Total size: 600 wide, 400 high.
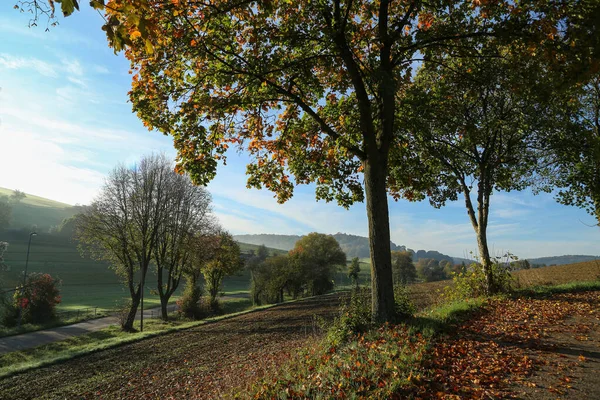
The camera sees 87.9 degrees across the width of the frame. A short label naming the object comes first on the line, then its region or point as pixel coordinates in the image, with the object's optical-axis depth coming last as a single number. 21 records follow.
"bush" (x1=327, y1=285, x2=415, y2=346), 8.24
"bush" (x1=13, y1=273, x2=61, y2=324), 30.31
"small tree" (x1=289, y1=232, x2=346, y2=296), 57.00
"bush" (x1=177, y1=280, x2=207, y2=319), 33.06
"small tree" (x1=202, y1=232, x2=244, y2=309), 37.83
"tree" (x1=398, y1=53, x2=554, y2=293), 12.97
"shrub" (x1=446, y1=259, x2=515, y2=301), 14.38
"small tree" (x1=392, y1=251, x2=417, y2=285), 93.32
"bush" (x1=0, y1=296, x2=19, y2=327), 29.90
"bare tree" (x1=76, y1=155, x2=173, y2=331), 25.61
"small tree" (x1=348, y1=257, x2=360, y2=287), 64.53
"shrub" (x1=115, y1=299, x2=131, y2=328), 27.08
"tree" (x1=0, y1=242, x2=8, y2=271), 36.98
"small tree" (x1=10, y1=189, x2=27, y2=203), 143.05
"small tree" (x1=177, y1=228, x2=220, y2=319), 32.44
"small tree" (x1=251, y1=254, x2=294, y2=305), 47.81
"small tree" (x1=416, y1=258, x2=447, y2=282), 101.05
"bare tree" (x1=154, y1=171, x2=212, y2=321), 28.25
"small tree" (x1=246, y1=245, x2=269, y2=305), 48.10
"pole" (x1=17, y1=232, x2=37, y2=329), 29.11
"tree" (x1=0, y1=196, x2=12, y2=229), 88.44
